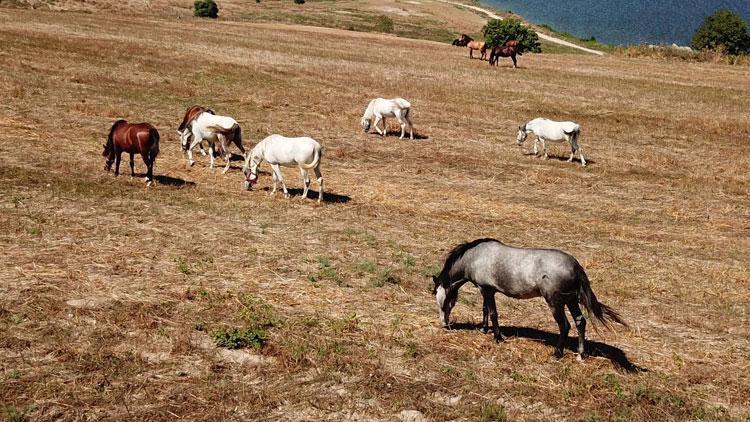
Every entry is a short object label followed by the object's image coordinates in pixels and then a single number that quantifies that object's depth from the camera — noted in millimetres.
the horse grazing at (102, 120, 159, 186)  16234
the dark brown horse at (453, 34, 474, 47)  69625
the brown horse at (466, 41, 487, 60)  54906
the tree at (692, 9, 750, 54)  84875
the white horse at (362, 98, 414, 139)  26266
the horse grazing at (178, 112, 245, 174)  18734
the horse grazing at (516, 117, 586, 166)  24125
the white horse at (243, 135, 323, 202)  16547
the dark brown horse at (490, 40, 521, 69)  49438
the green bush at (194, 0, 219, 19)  86119
